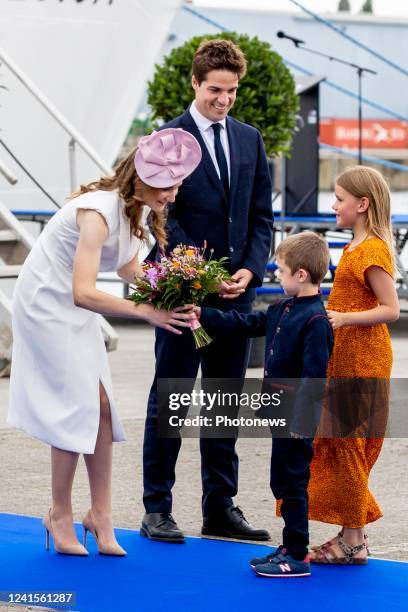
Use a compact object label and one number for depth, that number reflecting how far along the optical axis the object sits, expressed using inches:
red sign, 1856.5
